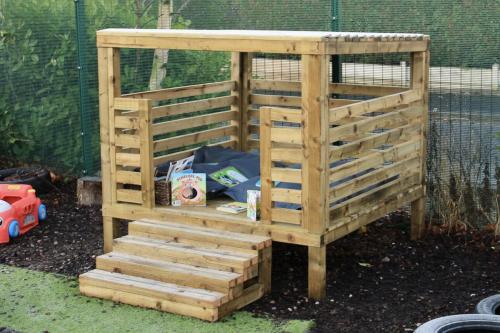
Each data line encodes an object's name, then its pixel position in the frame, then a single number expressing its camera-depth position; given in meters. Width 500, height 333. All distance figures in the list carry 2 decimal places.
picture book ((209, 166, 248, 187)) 7.07
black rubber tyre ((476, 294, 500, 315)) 5.45
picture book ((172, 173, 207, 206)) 6.64
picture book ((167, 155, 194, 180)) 6.90
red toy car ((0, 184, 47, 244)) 7.45
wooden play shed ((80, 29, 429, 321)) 5.74
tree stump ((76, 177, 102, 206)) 8.57
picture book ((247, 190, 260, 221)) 6.18
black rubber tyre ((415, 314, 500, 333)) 4.93
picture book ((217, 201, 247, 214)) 6.47
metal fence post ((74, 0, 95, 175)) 8.81
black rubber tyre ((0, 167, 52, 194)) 8.77
